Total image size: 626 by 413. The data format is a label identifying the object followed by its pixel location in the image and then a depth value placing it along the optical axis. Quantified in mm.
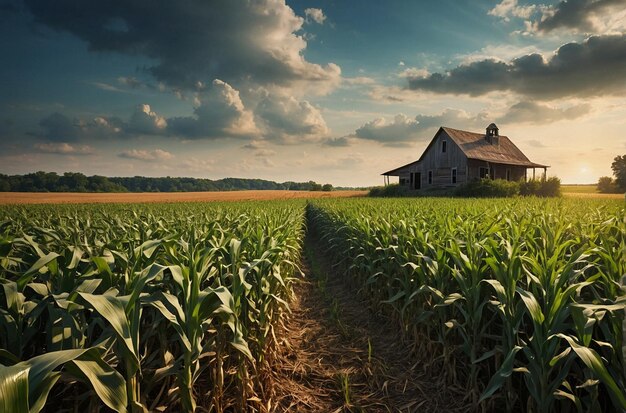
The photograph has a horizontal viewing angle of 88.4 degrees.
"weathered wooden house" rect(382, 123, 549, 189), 36344
